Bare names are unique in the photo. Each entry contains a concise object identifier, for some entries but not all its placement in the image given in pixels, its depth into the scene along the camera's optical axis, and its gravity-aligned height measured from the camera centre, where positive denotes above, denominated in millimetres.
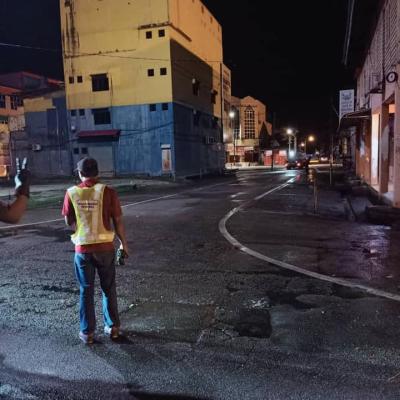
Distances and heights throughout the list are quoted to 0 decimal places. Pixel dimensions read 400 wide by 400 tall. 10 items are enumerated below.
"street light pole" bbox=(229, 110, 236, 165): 70612 +1098
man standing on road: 4512 -860
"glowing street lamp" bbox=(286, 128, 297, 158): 70875 +3346
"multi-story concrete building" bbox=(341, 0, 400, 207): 12790 +2595
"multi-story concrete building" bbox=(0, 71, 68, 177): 39844 +2159
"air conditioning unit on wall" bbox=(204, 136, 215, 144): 45531 +1615
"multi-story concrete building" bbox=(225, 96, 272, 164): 77438 +3913
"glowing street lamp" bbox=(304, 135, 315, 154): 108362 +3271
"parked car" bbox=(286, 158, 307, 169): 51288 -1318
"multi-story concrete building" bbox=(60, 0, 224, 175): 36031 +6492
